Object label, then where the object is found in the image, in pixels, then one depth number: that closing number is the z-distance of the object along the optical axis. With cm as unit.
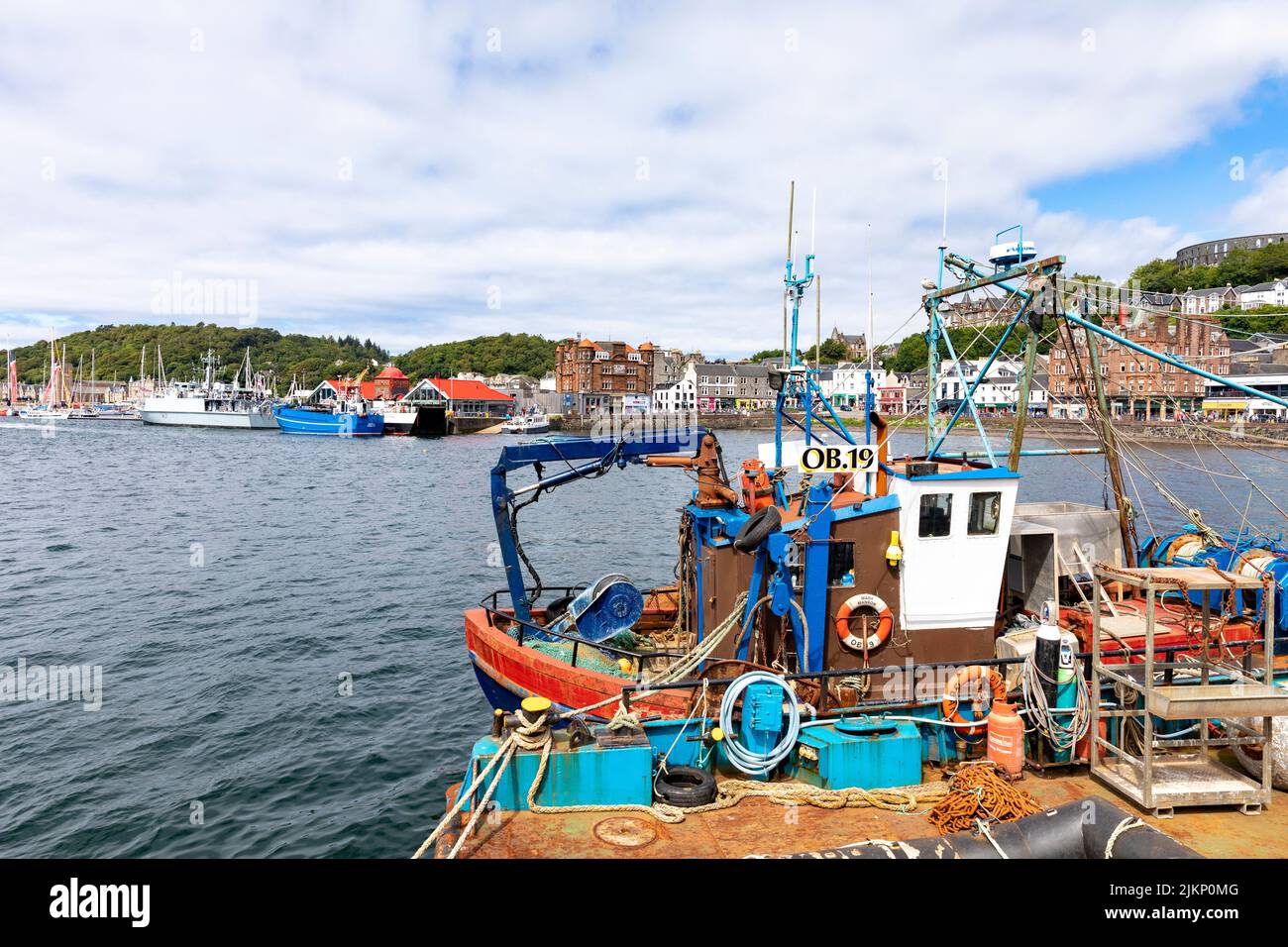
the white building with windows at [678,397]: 15655
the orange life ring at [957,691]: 999
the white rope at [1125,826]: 744
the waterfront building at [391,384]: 16750
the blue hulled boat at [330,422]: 12044
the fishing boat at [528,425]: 12988
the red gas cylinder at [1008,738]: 935
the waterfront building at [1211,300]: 14000
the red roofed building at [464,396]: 14212
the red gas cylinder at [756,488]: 1234
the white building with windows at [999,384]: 11275
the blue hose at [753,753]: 960
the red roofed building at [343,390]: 15662
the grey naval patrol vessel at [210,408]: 13012
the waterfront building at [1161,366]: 9238
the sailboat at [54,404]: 15750
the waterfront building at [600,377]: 15425
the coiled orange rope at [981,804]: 826
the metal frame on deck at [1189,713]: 829
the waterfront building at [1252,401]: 9943
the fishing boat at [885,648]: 888
